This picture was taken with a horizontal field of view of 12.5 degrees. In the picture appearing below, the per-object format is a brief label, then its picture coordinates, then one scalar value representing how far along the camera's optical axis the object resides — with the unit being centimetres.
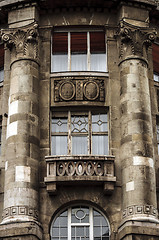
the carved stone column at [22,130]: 3631
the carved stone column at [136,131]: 3625
